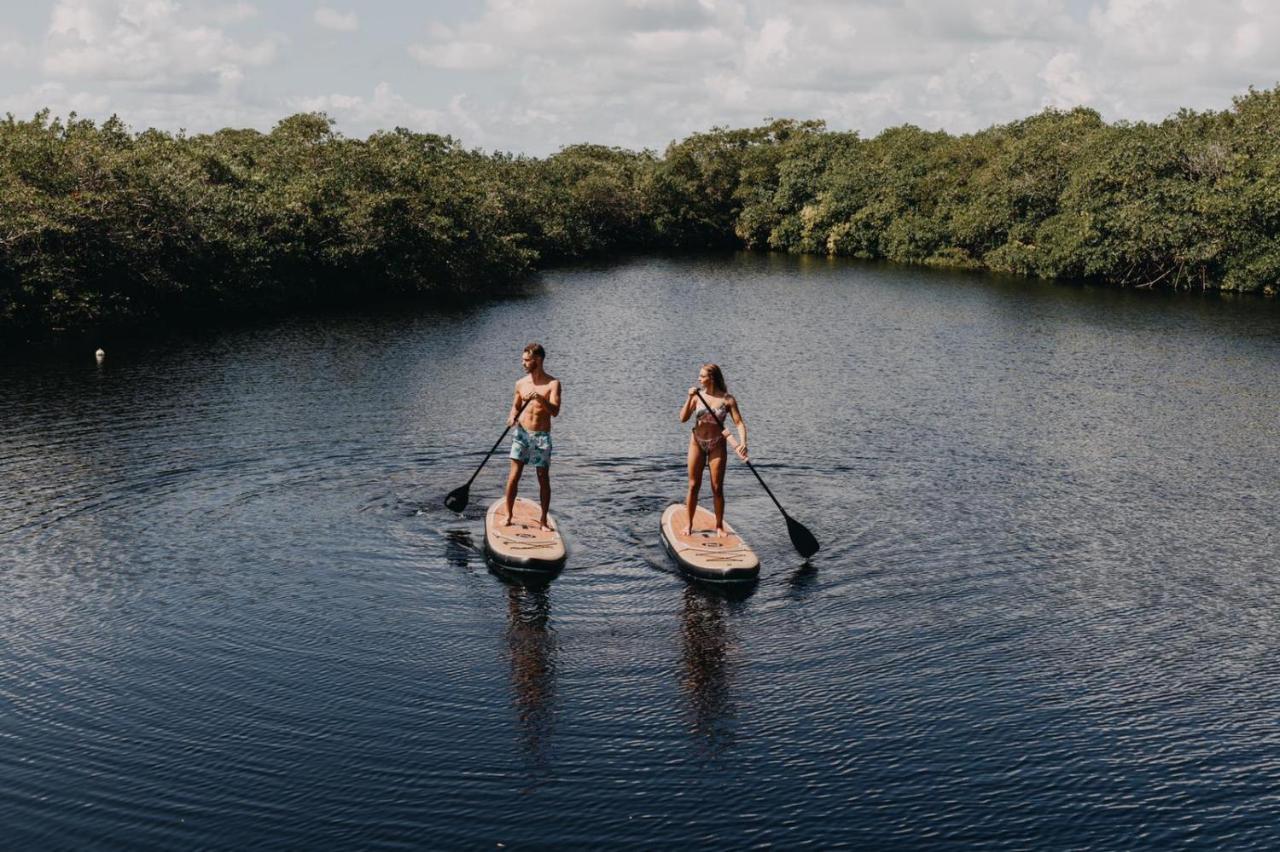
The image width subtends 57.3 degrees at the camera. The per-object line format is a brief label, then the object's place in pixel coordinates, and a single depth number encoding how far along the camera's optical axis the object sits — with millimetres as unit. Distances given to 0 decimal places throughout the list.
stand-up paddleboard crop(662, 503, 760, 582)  14258
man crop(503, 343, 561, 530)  15375
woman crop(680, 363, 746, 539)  14844
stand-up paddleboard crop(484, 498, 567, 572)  14555
